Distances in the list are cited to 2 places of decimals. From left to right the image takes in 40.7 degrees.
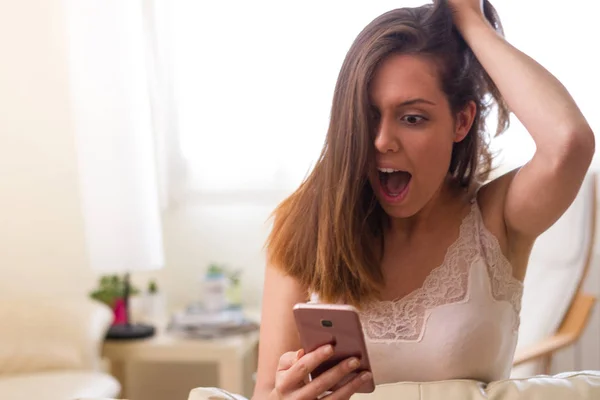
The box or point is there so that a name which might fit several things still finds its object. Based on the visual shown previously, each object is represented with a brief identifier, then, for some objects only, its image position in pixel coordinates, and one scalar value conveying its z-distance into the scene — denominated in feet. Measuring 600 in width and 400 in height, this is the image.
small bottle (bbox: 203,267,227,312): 8.68
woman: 3.81
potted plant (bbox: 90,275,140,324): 8.93
